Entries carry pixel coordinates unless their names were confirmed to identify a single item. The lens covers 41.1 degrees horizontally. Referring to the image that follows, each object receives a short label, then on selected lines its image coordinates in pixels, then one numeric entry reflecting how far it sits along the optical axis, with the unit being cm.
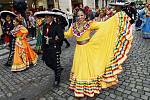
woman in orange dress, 640
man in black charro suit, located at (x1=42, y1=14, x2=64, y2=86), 466
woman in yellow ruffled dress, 423
